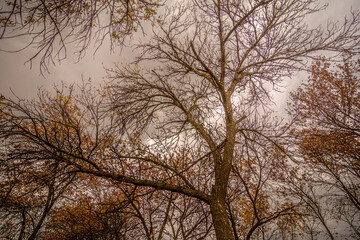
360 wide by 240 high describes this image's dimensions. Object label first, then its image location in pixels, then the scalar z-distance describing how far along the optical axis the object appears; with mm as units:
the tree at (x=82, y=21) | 1746
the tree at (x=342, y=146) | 6824
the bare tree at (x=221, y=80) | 3703
